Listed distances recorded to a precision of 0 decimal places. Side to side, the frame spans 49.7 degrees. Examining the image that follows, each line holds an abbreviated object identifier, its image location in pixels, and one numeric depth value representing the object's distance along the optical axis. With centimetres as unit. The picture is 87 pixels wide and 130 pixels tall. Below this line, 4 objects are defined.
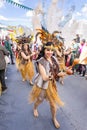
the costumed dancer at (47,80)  161
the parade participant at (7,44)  487
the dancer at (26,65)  294
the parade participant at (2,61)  237
